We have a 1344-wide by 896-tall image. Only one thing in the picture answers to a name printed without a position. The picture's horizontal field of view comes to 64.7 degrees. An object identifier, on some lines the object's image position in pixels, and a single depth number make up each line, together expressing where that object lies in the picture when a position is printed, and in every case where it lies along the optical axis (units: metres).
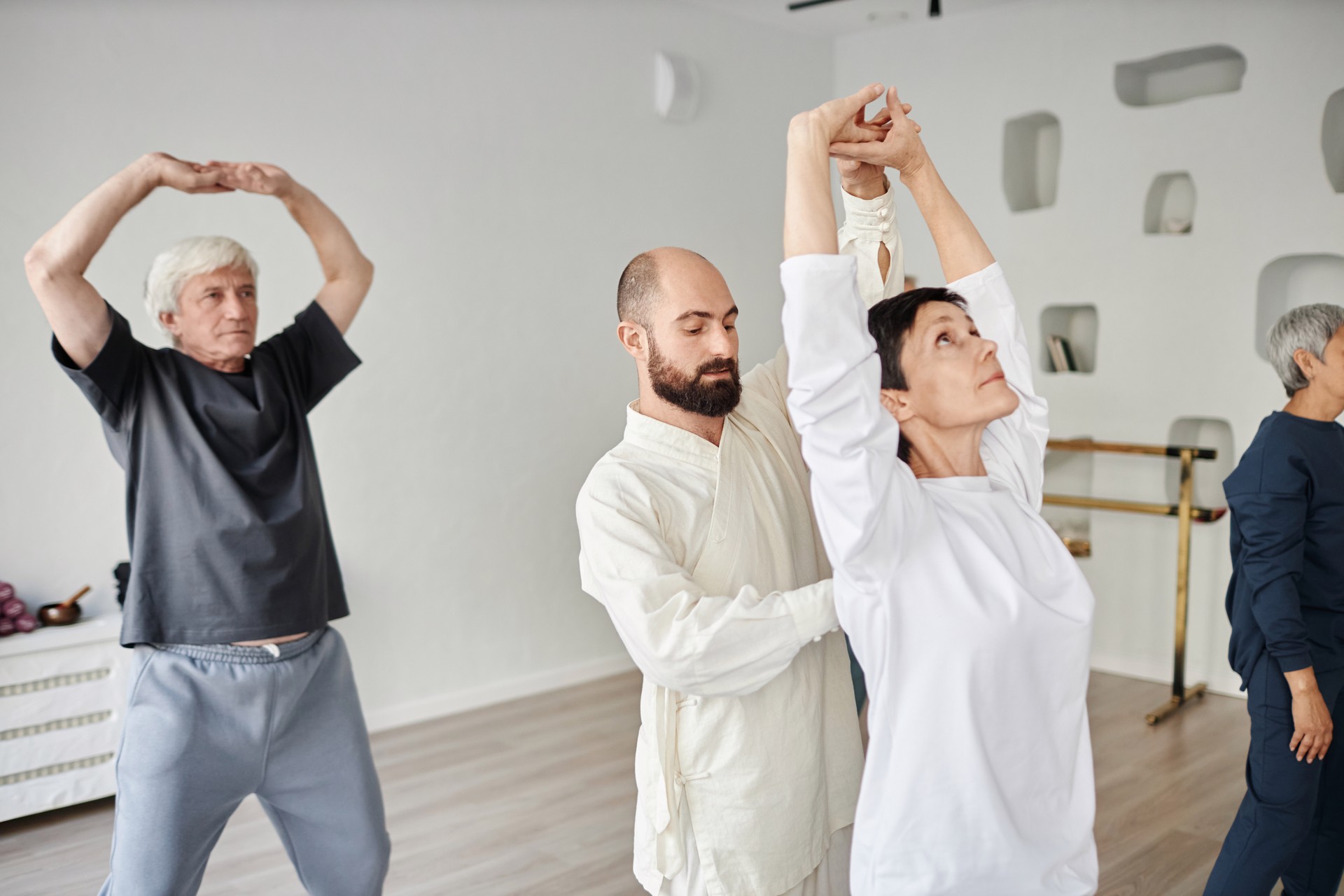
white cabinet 3.11
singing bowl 3.27
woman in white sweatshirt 1.13
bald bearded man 1.28
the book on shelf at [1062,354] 4.75
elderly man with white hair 1.85
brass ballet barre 4.07
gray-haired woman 2.04
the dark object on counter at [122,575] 3.35
